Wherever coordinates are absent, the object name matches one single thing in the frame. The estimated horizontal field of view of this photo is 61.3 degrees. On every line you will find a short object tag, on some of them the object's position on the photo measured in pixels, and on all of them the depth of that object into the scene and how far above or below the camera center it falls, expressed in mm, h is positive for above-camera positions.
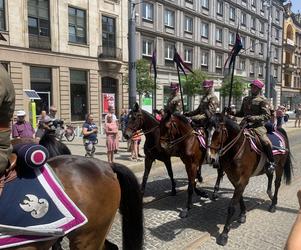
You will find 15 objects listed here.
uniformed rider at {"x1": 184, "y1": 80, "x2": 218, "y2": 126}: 5601 +94
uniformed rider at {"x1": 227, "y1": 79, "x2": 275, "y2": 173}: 4725 -162
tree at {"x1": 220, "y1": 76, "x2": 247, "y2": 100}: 24499 +1863
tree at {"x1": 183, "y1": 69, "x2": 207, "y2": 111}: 20910 +1835
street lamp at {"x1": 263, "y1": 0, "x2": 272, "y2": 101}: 20809 +3783
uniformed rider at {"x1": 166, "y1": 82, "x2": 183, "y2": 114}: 5976 +177
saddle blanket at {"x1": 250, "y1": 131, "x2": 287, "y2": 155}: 5148 -734
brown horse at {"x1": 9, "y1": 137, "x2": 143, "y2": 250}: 2349 -899
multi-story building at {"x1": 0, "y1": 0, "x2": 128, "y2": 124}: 15349 +3770
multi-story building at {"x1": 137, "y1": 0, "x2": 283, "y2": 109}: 22881 +8012
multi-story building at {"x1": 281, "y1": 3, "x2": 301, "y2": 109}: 43782 +9025
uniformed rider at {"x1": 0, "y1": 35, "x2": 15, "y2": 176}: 1883 -34
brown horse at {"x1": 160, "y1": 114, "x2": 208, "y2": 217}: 5091 -712
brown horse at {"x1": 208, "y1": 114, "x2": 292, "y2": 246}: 4139 -800
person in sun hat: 6524 -532
